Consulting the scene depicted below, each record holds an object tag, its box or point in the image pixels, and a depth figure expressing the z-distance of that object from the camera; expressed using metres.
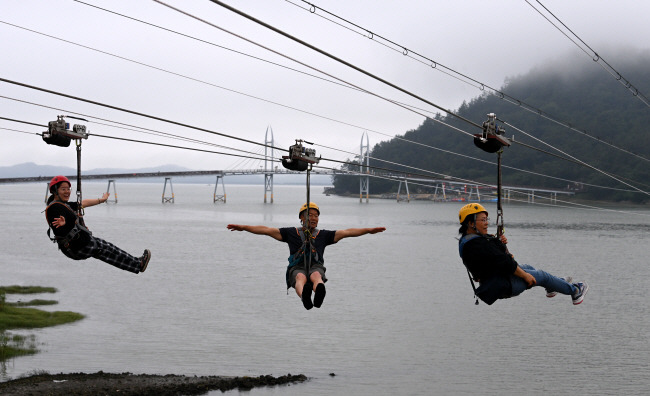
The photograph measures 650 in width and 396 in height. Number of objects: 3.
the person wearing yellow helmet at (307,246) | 12.07
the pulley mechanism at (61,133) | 13.57
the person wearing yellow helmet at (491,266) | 11.53
